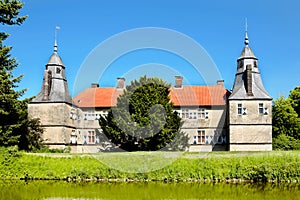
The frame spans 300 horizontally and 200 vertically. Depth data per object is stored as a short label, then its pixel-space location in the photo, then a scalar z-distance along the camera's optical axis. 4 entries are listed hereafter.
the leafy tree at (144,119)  30.59
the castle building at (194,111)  33.84
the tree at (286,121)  40.66
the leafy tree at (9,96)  24.26
